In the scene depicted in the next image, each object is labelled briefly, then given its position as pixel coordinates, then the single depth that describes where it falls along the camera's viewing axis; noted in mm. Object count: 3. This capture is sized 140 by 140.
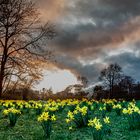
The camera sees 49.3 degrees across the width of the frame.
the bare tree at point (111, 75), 20271
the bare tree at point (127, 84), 17604
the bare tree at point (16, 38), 11468
